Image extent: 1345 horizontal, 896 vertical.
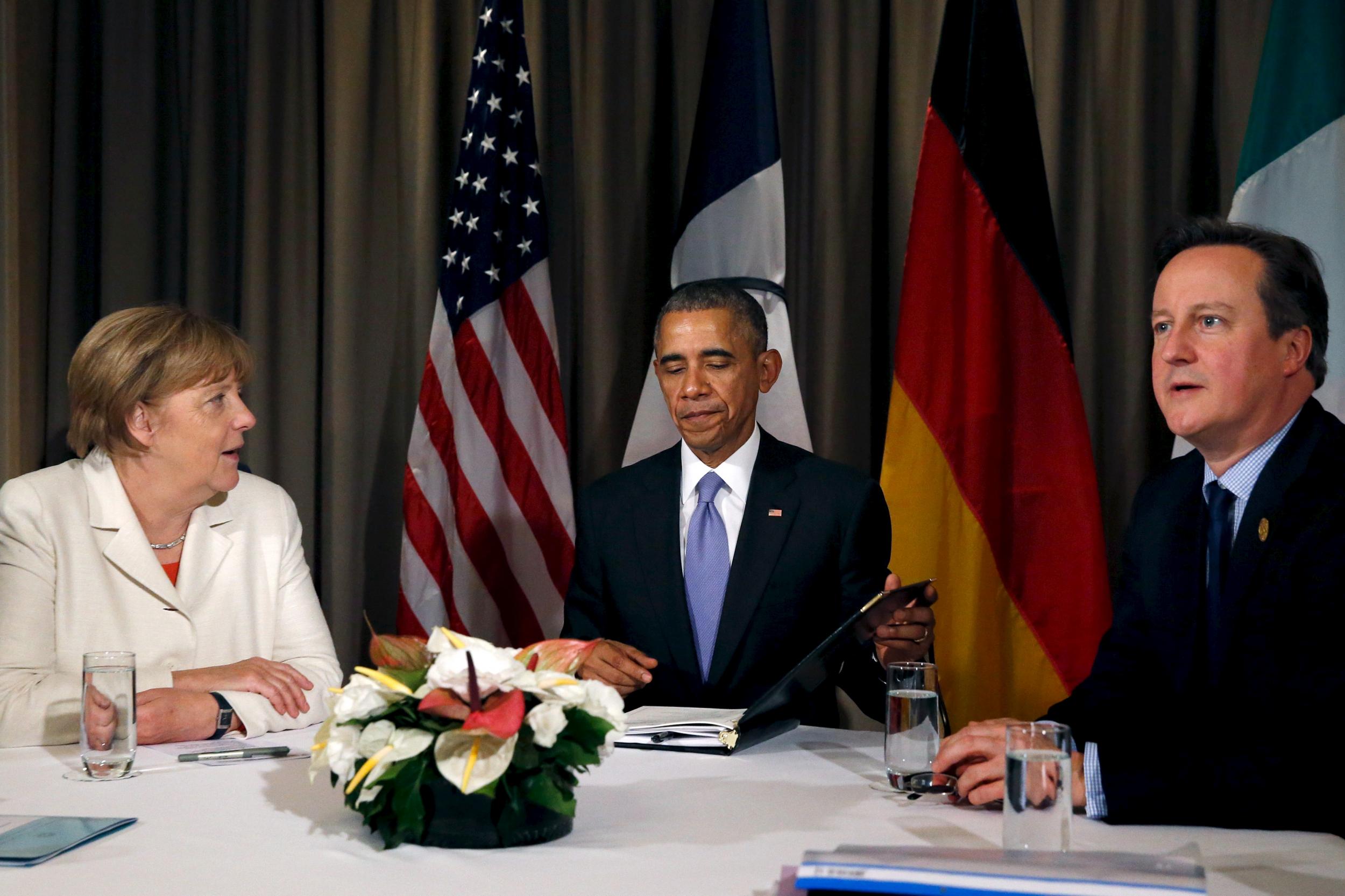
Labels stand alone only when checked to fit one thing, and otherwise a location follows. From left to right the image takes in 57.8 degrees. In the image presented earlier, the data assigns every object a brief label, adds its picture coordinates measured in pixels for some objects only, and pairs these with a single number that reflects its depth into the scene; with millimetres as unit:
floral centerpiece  1431
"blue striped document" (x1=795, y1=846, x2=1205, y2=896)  1126
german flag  3215
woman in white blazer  2389
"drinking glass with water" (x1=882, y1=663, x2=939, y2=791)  1766
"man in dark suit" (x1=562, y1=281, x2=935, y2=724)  2773
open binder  1923
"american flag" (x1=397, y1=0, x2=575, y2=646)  3568
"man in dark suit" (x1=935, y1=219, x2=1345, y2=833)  1885
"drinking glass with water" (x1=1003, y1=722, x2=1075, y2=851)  1376
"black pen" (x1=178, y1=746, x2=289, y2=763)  1955
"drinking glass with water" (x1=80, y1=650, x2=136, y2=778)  1797
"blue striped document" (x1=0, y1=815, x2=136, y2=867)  1422
